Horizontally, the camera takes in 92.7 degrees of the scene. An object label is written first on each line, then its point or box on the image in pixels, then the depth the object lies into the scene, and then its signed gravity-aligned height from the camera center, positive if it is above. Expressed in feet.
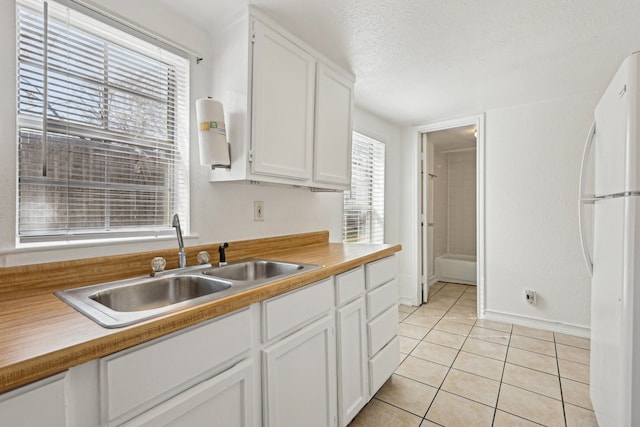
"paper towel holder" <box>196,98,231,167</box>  5.01 +1.34
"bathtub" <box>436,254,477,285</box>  15.23 -2.81
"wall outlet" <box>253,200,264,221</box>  6.41 +0.08
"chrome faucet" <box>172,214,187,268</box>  4.62 -0.48
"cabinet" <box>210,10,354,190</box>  5.16 +2.10
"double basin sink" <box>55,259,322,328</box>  2.84 -0.93
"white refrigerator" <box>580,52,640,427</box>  3.68 -0.53
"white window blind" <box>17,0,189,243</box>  3.86 +1.23
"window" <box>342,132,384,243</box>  10.09 +0.63
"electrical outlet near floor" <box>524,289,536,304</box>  9.81 -2.64
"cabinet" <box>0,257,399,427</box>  2.30 -1.62
